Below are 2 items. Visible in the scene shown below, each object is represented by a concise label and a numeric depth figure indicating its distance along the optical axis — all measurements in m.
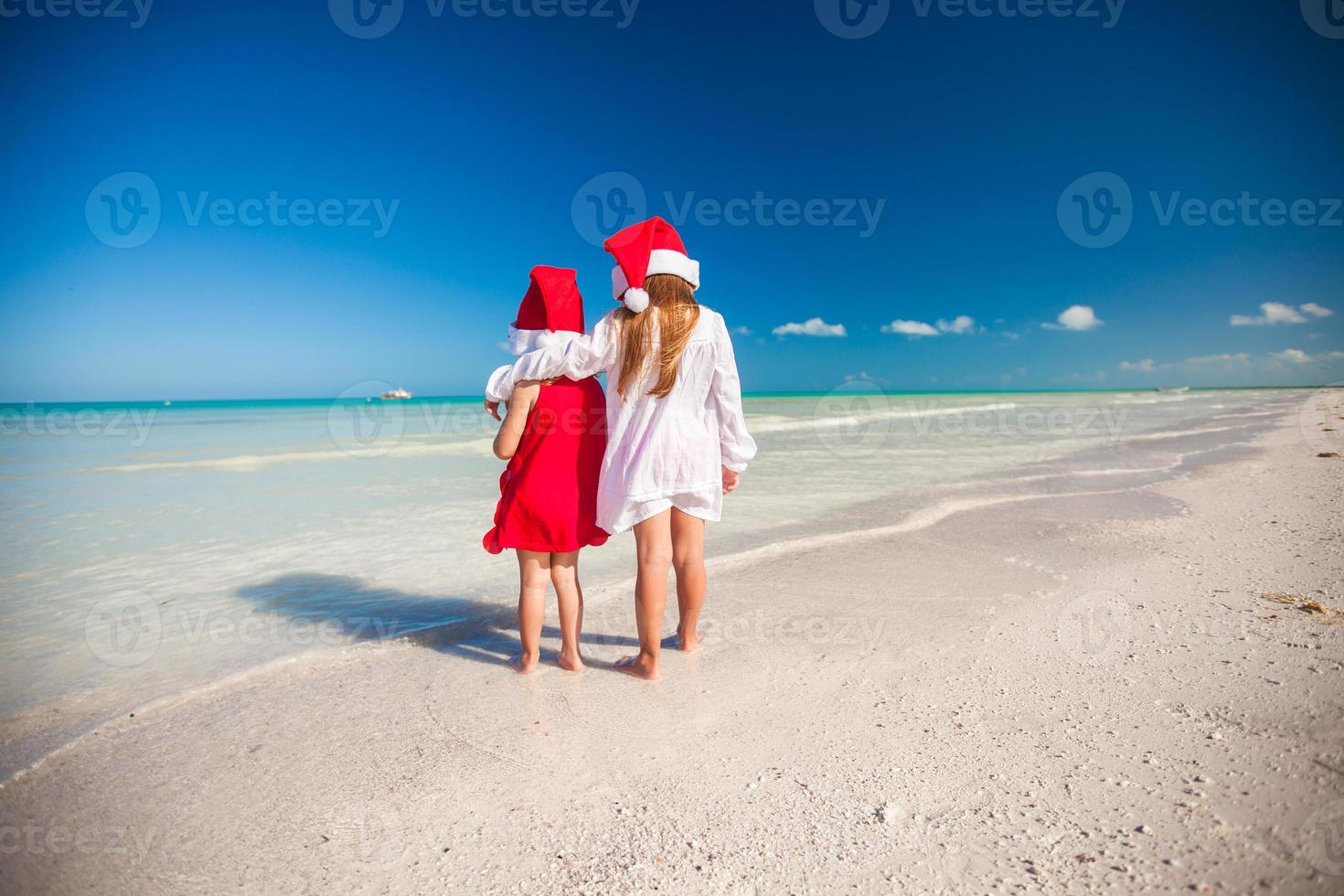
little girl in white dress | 2.53
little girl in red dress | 2.62
